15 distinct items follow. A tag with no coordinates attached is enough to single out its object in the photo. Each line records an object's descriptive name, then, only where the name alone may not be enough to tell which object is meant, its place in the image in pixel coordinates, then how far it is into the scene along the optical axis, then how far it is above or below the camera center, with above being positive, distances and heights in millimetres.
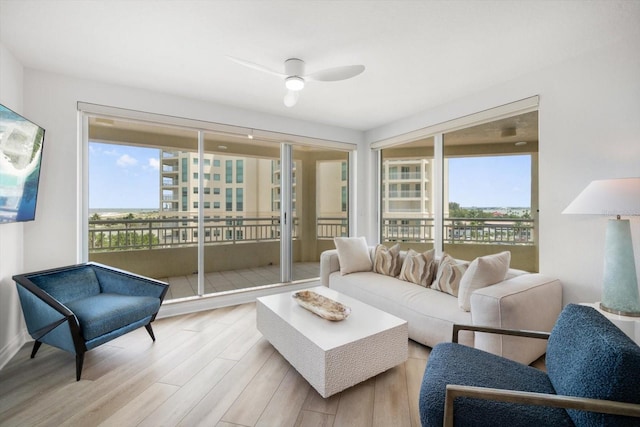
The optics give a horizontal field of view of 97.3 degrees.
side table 1696 -685
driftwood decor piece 2080 -751
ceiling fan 2037 +1044
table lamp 1714 -217
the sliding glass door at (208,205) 3365 +100
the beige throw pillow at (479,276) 2184 -504
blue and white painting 1926 +342
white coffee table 1705 -876
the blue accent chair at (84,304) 1915 -724
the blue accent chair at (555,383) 899 -650
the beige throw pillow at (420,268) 2832 -580
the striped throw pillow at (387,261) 3242 -578
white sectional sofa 1891 -768
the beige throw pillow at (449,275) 2523 -576
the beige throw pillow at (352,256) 3414 -543
